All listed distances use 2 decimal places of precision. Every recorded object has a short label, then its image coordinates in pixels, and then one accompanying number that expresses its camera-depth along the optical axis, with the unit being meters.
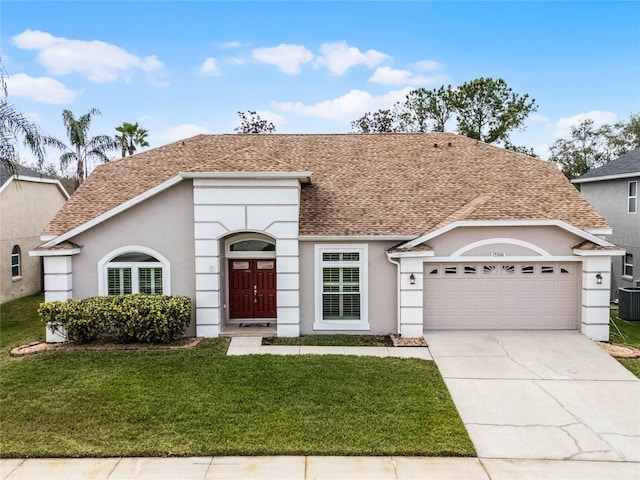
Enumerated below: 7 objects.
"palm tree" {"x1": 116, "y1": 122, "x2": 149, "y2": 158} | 30.41
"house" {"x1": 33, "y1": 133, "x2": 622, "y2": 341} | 13.20
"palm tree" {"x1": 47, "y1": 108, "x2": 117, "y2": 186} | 26.66
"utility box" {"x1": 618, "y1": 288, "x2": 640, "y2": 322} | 15.95
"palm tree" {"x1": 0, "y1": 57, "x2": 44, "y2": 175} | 12.88
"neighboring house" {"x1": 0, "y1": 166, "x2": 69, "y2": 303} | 19.97
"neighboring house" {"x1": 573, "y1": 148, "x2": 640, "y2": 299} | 19.28
